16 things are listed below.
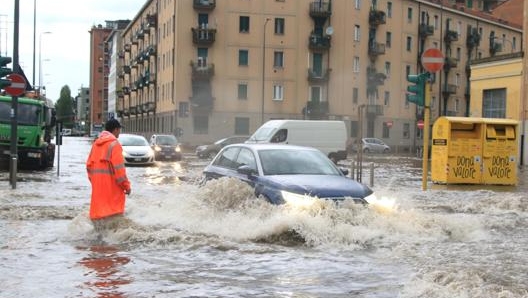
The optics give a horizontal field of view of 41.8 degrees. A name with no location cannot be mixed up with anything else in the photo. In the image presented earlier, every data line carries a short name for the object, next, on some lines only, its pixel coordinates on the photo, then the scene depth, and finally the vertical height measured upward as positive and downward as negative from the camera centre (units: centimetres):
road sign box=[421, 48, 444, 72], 1634 +184
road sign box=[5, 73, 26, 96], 1695 +102
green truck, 2417 -5
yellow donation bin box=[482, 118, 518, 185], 2248 -50
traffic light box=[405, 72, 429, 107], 1641 +114
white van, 3303 -1
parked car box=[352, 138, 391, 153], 5878 -86
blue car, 998 -64
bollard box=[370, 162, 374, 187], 1942 -118
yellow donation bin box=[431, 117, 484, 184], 2208 -40
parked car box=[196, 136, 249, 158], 3891 -87
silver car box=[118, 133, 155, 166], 2950 -88
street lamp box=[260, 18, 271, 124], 6144 +664
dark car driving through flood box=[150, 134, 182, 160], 3494 -95
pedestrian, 907 -60
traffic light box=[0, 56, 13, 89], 1752 +144
